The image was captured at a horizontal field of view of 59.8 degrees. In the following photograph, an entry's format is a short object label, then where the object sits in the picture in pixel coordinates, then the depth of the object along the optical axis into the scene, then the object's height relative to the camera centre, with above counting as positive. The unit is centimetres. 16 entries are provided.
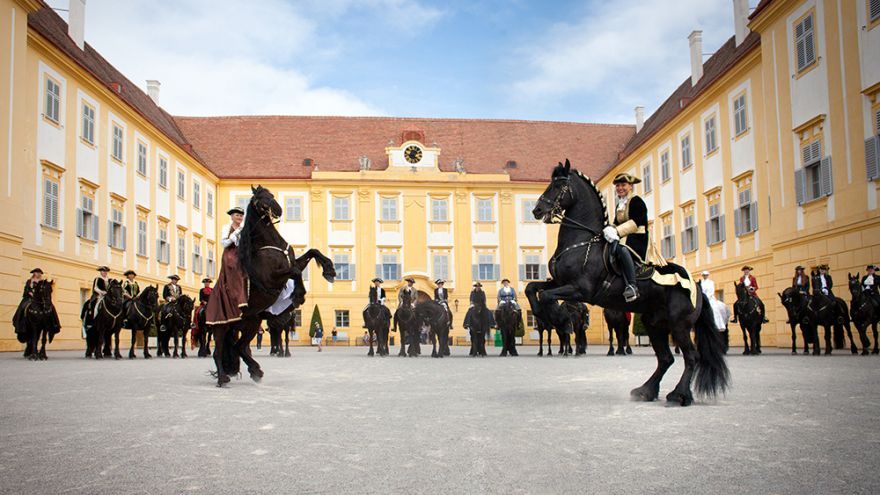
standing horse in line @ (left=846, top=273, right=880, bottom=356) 1816 -21
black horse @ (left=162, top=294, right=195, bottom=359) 2308 -13
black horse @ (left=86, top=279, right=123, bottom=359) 2042 +2
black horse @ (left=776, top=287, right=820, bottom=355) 1948 -24
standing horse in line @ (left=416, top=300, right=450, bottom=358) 2427 -27
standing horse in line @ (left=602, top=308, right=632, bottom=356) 2359 -64
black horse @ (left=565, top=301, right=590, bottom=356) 2306 -48
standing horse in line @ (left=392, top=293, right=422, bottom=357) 2406 -40
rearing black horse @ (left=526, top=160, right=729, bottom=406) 862 +17
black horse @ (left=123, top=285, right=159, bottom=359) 2138 +11
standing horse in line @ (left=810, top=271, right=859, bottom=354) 1914 -24
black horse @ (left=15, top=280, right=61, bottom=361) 1947 -4
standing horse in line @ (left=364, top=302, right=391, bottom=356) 2427 -23
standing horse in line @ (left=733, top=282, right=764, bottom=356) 2098 -34
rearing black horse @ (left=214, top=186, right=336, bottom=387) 1105 +67
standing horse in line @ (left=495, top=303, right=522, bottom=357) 2478 -45
